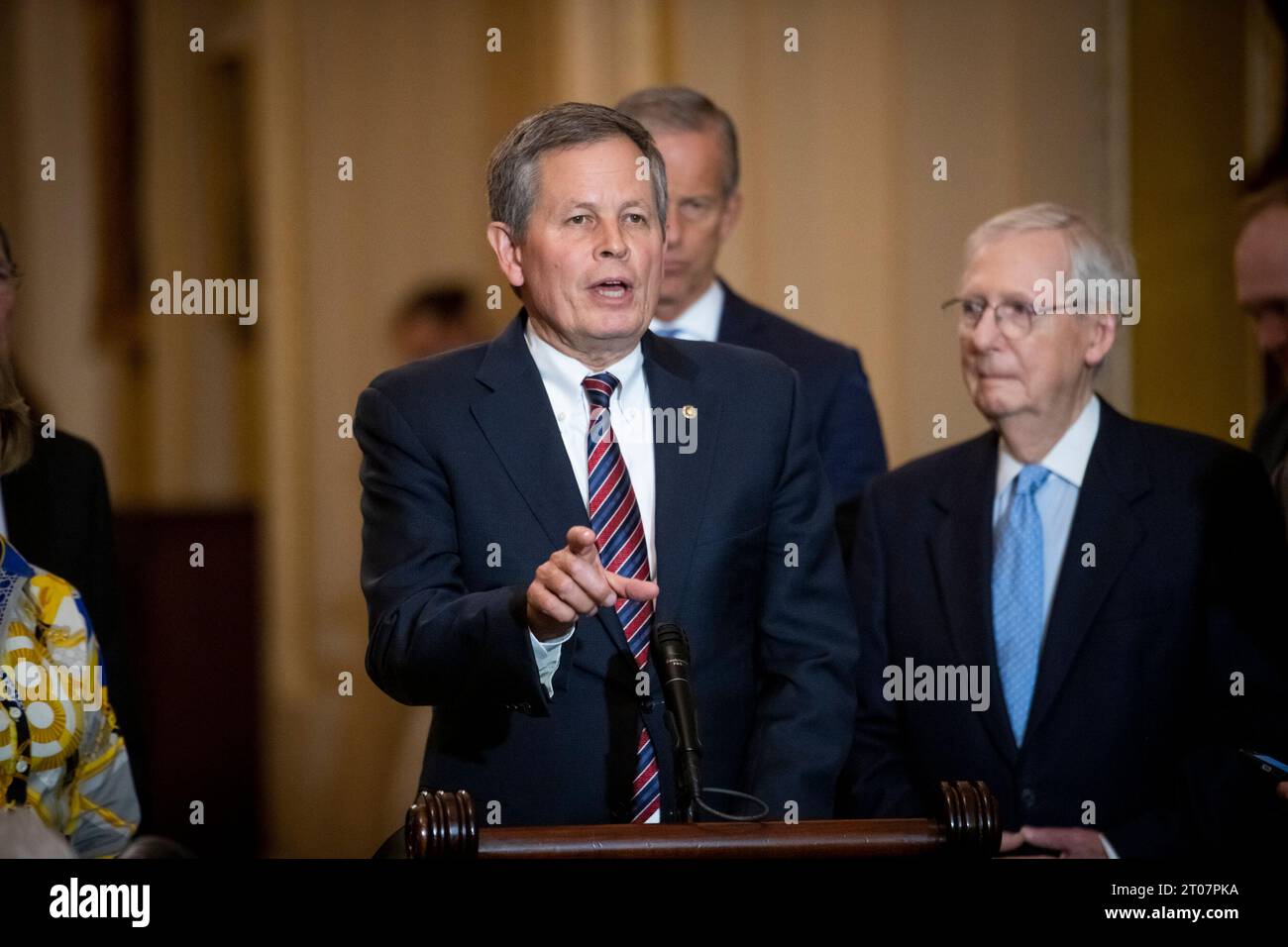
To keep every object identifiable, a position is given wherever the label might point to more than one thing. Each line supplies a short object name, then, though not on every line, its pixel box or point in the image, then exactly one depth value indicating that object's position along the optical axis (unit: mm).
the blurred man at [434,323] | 5074
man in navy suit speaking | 2275
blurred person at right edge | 3377
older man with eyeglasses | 2652
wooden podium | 1842
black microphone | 1852
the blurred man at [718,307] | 3301
